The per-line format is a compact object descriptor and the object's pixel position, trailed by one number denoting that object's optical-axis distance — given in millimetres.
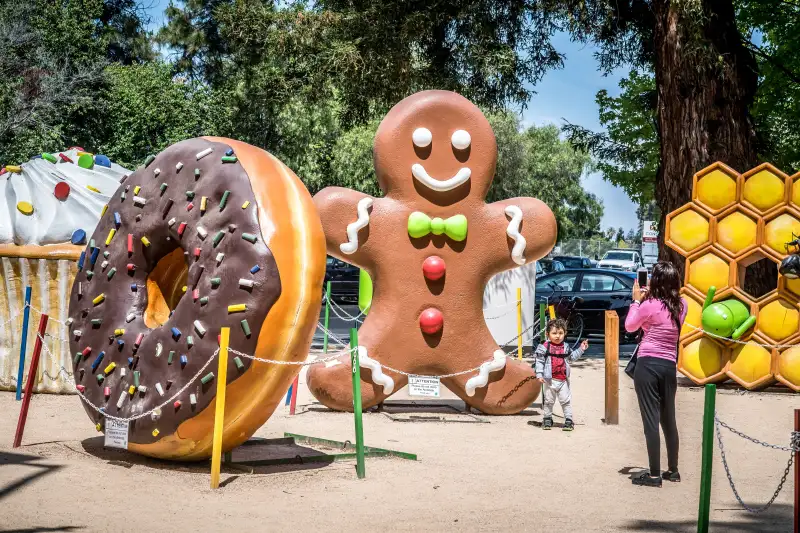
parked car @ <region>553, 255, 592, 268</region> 38469
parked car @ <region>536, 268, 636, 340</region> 19812
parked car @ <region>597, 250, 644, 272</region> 44419
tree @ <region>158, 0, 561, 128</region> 17828
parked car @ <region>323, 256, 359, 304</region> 28703
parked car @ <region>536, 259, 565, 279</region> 33562
